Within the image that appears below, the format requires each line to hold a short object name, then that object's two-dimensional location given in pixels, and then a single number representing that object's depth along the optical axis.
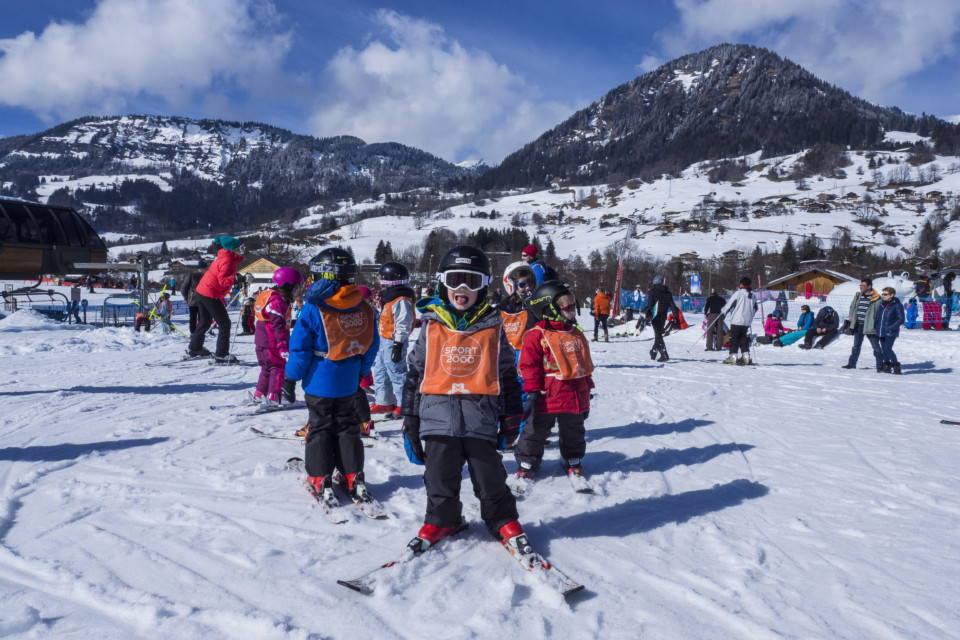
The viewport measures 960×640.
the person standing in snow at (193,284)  10.31
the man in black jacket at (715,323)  14.30
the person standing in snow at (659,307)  11.55
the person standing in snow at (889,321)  9.73
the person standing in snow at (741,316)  10.78
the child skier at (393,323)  5.43
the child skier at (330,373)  3.40
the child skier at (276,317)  5.51
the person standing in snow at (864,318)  10.07
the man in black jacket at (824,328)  14.51
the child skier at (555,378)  3.87
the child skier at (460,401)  2.73
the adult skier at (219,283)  7.69
